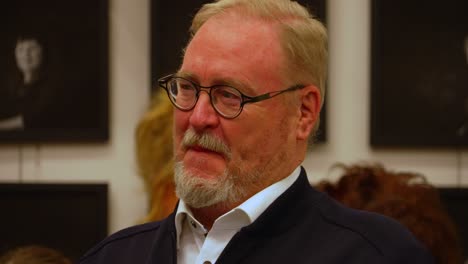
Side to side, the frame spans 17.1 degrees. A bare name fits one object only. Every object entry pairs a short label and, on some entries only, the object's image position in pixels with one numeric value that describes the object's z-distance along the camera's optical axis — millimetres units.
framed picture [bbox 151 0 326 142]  5511
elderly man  2641
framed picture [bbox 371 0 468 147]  5406
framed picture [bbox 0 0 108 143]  5612
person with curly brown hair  3973
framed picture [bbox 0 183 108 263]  5694
